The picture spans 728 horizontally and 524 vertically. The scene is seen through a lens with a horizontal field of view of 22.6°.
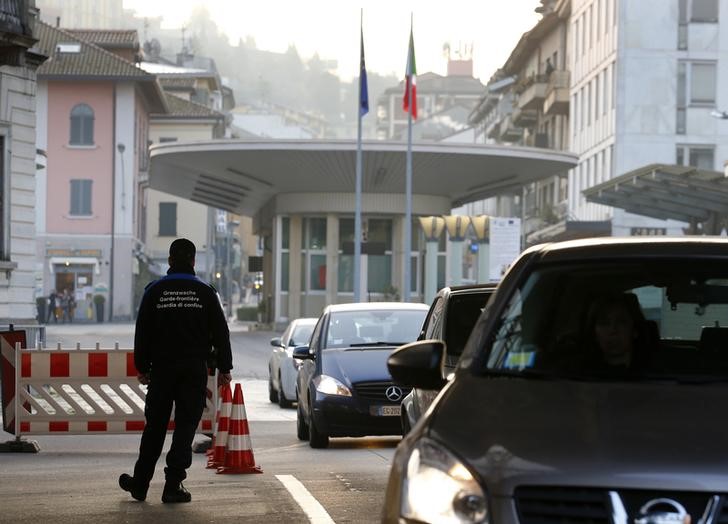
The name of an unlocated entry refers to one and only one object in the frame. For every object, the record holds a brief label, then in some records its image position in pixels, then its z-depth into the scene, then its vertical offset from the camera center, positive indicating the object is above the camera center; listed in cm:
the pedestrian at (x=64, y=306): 8519 -315
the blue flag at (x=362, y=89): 5528 +469
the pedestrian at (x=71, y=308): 8550 -325
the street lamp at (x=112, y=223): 8681 +79
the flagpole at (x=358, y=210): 5597 +105
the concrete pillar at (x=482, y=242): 5822 +7
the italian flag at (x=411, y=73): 5566 +527
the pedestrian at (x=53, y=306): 8294 -307
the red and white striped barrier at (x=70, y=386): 1819 -150
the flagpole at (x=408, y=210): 5525 +104
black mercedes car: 1789 -131
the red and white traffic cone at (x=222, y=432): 1486 -162
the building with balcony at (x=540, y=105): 8344 +696
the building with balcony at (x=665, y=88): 6856 +603
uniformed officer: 1184 -74
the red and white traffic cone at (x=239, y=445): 1441 -162
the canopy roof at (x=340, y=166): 6400 +278
